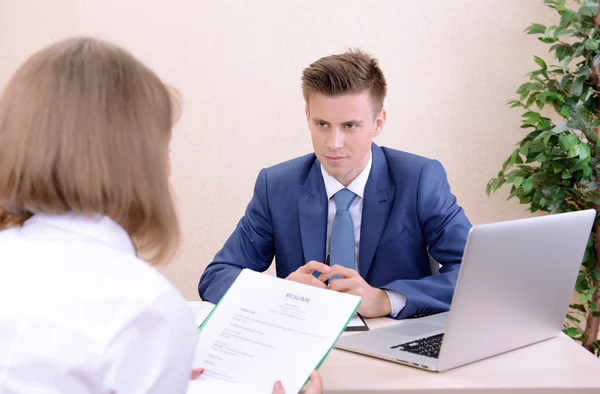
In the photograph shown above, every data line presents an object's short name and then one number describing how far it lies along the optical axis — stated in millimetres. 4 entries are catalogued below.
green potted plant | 2908
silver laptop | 1370
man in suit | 2129
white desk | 1339
